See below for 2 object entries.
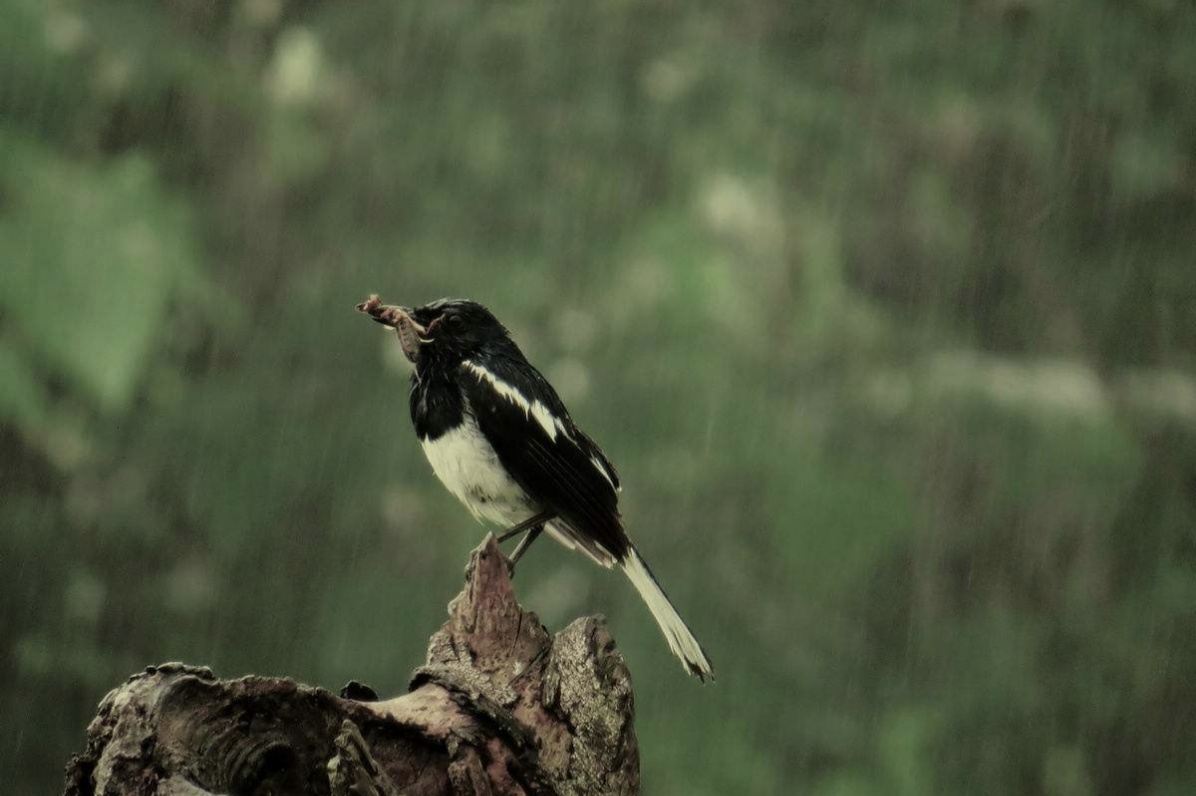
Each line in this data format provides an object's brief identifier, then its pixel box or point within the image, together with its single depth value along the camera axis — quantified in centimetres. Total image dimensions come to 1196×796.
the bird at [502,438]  619
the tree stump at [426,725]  600
